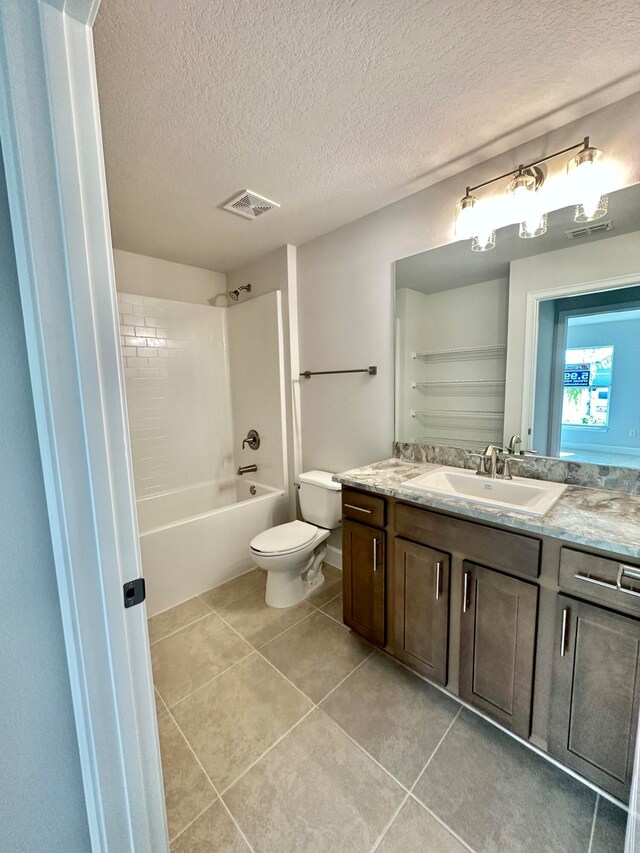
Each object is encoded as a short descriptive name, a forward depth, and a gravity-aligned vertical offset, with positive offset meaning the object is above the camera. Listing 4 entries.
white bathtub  2.08 -0.99
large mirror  1.33 +0.20
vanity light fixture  1.30 +0.77
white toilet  1.98 -0.91
